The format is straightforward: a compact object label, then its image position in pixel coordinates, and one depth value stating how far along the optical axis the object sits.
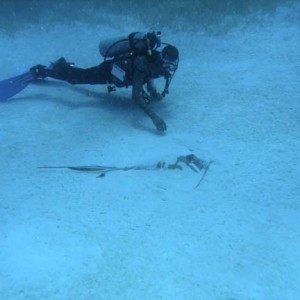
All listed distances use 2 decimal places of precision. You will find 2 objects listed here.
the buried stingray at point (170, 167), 4.66
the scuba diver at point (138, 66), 5.73
